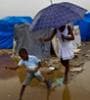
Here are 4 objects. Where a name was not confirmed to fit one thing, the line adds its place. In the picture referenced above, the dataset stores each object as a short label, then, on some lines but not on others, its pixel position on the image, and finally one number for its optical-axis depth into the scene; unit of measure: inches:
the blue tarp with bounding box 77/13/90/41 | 290.6
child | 136.7
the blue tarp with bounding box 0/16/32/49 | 273.6
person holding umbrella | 155.3
